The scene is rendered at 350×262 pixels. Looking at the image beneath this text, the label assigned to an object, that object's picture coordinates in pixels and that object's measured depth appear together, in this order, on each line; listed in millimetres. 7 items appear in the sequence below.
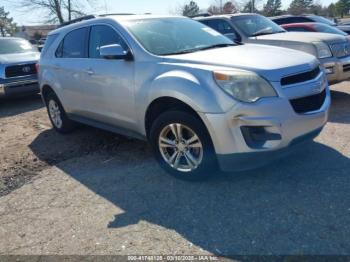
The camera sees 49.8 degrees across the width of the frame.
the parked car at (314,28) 9984
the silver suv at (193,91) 3481
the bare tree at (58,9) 30891
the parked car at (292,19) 13070
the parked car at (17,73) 9211
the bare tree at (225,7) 47156
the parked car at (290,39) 6953
